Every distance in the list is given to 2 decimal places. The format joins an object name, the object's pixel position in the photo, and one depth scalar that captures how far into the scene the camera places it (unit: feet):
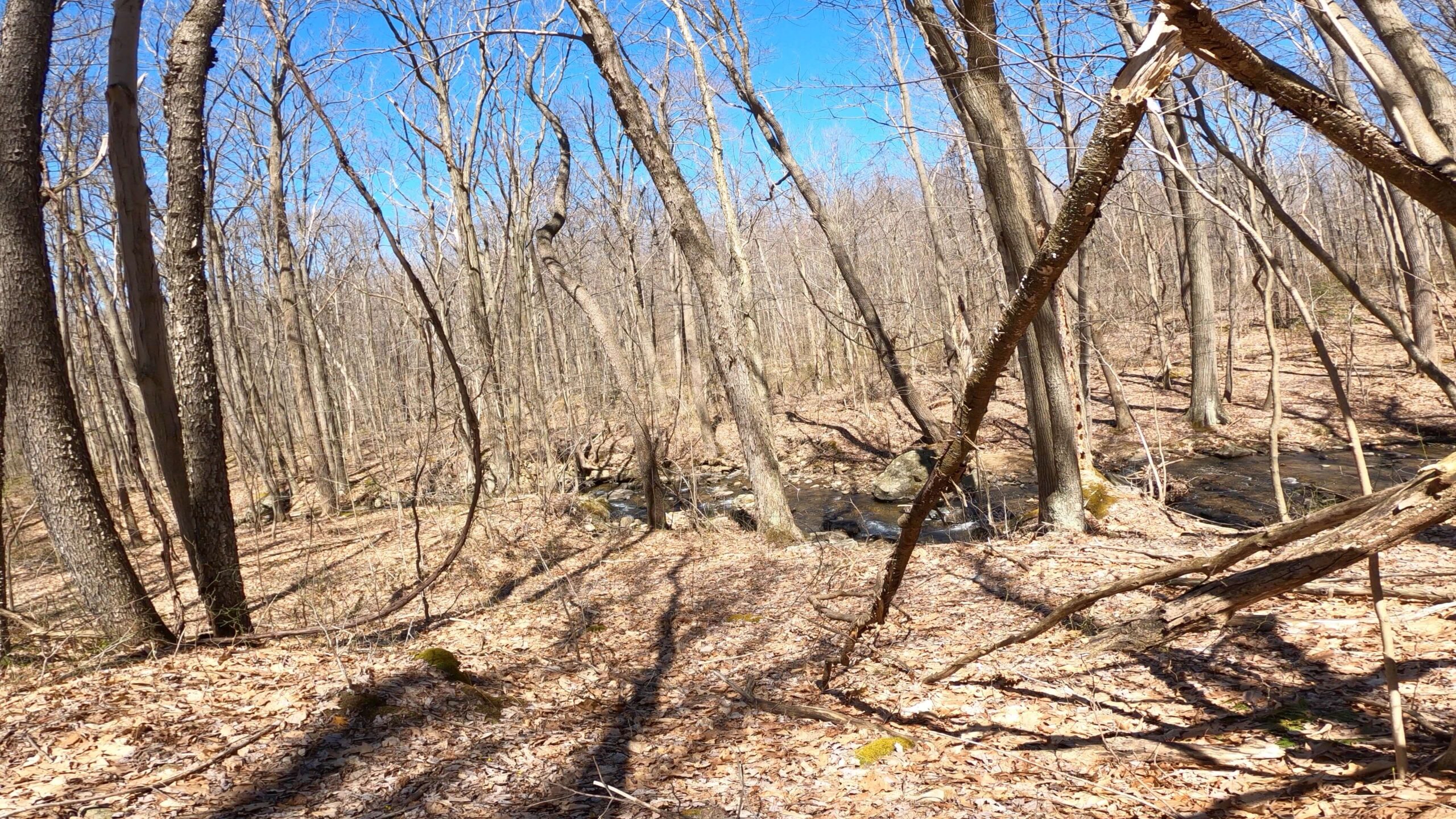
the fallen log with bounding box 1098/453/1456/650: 7.13
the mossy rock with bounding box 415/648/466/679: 15.30
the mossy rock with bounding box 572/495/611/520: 39.09
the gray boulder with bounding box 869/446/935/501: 46.55
